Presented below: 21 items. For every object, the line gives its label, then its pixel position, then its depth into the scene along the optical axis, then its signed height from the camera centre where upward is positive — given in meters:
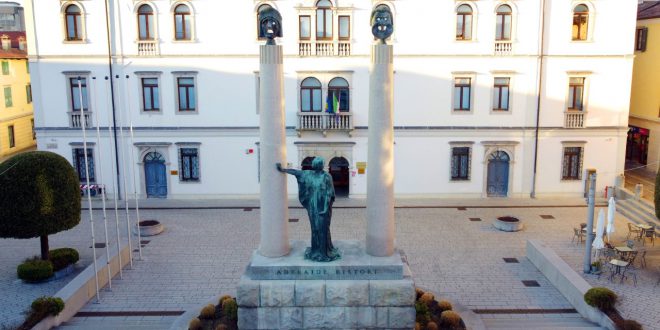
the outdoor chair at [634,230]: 26.55 -6.78
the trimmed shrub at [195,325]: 17.05 -7.03
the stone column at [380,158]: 15.94 -2.05
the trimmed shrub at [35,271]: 21.58 -6.87
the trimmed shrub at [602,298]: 18.22 -6.71
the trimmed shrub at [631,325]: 17.05 -7.08
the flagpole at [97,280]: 20.39 -6.84
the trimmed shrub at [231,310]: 17.58 -6.79
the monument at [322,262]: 15.97 -4.95
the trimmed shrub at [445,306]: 18.22 -6.93
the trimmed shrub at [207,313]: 17.75 -6.94
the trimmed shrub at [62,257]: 22.64 -6.75
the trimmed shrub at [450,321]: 17.27 -7.01
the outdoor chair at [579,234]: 26.52 -6.86
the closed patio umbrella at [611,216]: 22.36 -5.12
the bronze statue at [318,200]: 16.30 -3.25
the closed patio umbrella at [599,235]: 22.08 -5.76
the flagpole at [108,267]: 21.46 -6.78
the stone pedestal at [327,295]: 15.96 -5.77
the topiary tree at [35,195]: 20.25 -3.88
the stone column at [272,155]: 15.99 -1.97
